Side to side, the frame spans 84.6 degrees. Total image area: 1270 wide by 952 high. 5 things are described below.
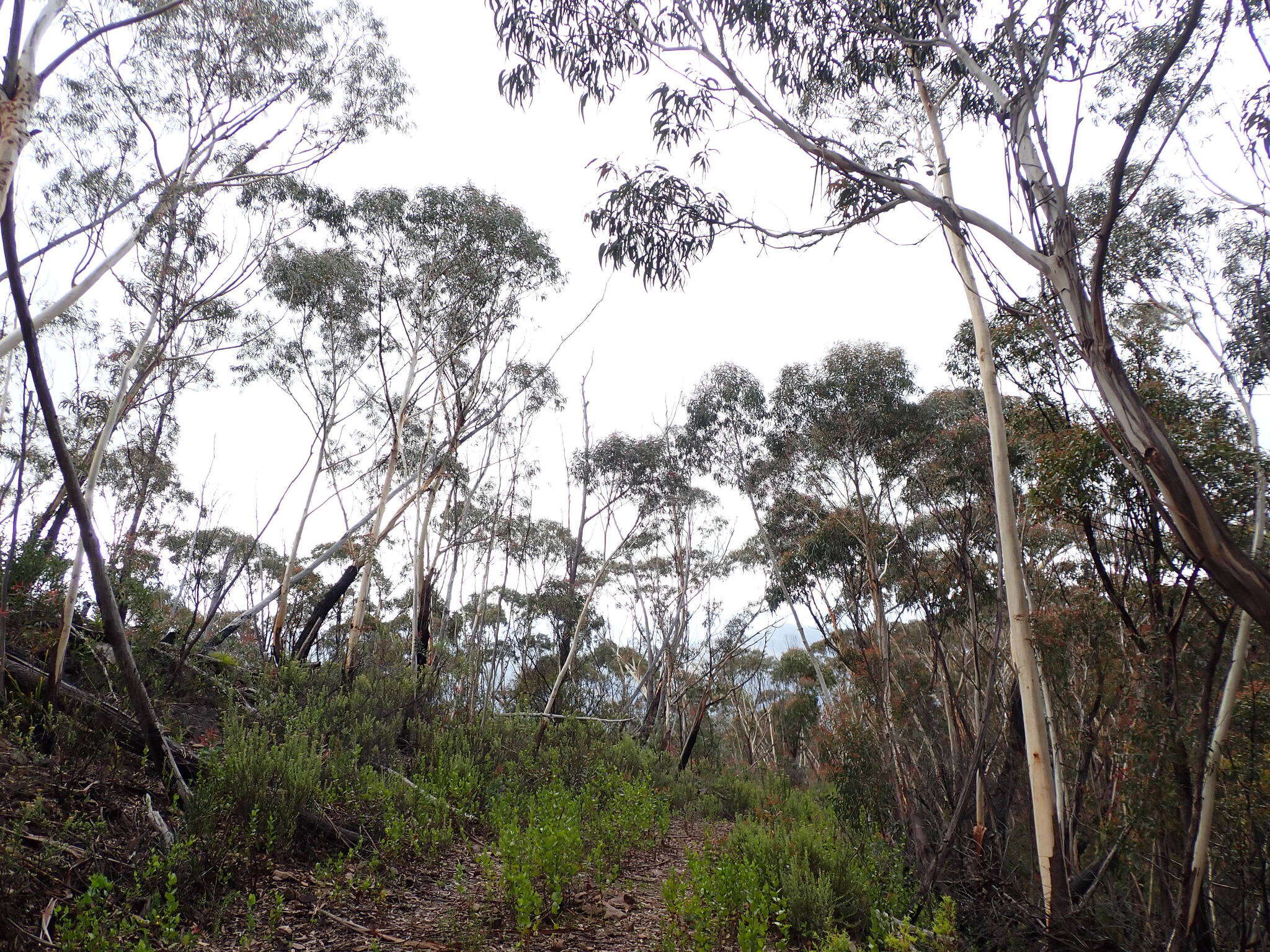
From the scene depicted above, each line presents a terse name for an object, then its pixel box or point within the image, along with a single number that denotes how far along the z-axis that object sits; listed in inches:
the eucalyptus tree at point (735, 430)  556.4
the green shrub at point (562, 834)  164.7
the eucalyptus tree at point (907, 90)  100.8
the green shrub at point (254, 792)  160.9
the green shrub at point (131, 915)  108.8
